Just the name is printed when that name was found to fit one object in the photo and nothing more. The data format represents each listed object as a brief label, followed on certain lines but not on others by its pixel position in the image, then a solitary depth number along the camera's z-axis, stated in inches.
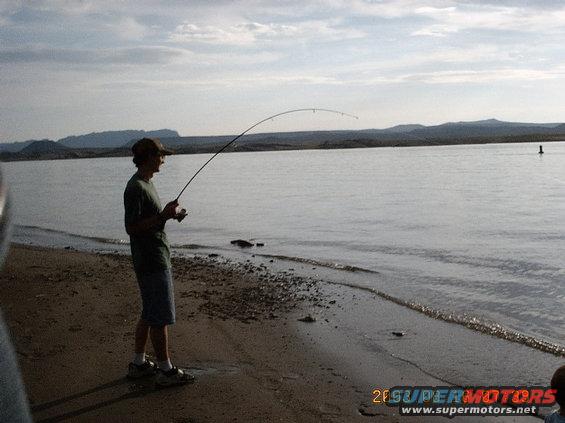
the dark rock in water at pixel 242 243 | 684.4
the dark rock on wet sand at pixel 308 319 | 337.4
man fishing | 198.1
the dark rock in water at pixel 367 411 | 210.4
